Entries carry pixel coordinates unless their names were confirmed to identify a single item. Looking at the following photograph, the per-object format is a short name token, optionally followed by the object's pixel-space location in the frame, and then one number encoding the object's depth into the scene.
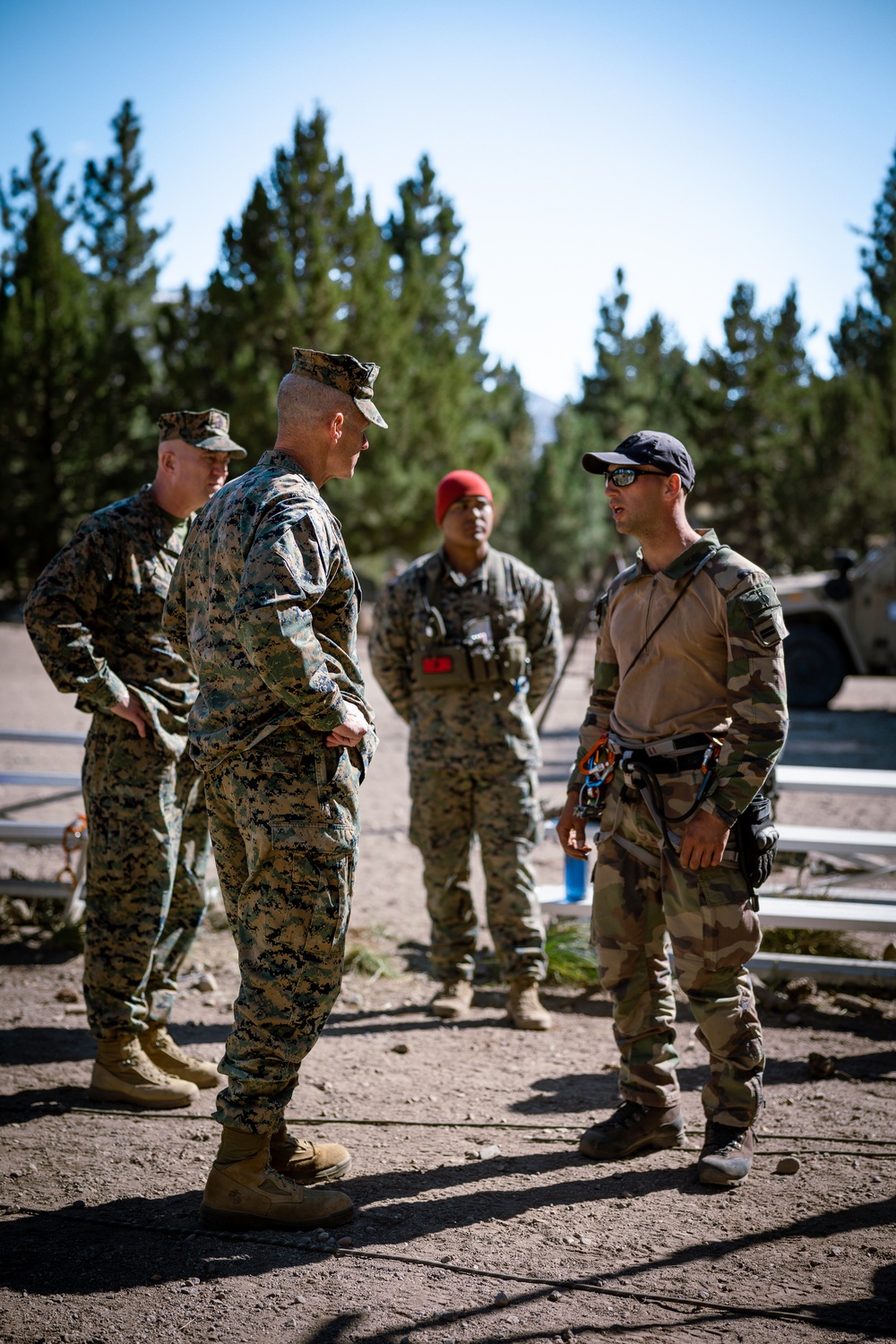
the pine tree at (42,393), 23.75
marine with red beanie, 4.91
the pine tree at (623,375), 46.94
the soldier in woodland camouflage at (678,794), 3.17
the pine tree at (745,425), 34.50
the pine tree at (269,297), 23.70
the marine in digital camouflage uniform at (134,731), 3.84
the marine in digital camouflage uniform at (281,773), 2.82
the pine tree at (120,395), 24.70
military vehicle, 14.70
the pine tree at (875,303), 43.50
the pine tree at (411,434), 25.89
